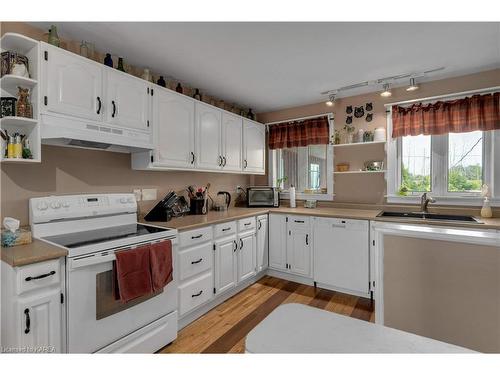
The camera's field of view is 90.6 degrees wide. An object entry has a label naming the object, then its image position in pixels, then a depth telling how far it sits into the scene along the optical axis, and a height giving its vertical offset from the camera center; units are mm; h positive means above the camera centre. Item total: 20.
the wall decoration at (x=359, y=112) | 3225 +963
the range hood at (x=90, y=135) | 1663 +382
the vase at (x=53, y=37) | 1729 +1045
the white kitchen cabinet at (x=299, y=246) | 3008 -751
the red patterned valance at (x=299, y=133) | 3478 +776
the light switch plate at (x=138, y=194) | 2465 -82
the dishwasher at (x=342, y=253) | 2652 -766
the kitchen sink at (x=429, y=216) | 2451 -336
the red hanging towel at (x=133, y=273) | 1591 -584
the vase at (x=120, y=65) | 2109 +1032
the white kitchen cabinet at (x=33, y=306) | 1259 -638
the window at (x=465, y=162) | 2660 +251
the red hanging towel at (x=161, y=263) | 1766 -577
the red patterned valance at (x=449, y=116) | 2486 +745
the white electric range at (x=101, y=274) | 1453 -534
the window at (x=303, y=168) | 3621 +260
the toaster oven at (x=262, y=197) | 3594 -168
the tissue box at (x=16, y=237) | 1461 -311
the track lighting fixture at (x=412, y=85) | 2538 +1043
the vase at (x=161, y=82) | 2525 +1060
